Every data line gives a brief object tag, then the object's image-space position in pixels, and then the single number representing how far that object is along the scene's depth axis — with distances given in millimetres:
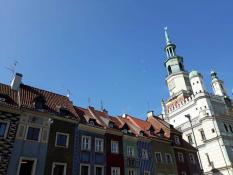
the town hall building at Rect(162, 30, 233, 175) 50028
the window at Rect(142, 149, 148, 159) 33522
